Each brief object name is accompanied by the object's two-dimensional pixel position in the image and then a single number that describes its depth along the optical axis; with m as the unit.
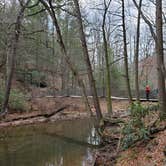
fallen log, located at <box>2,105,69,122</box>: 13.46
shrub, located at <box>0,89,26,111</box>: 14.72
